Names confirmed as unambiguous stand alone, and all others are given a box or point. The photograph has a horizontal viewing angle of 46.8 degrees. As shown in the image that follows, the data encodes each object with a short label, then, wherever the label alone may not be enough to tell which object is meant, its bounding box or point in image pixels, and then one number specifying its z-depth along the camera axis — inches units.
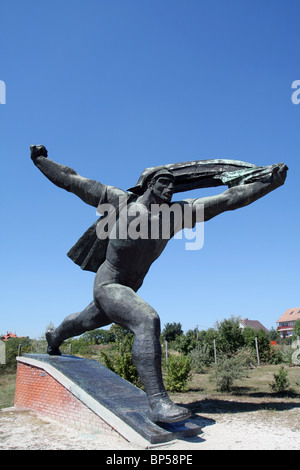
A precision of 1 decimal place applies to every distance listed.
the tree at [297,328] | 1765.4
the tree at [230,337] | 766.0
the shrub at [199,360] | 541.3
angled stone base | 145.6
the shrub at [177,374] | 349.2
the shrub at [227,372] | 339.3
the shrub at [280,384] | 321.7
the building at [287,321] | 2789.1
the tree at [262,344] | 770.8
